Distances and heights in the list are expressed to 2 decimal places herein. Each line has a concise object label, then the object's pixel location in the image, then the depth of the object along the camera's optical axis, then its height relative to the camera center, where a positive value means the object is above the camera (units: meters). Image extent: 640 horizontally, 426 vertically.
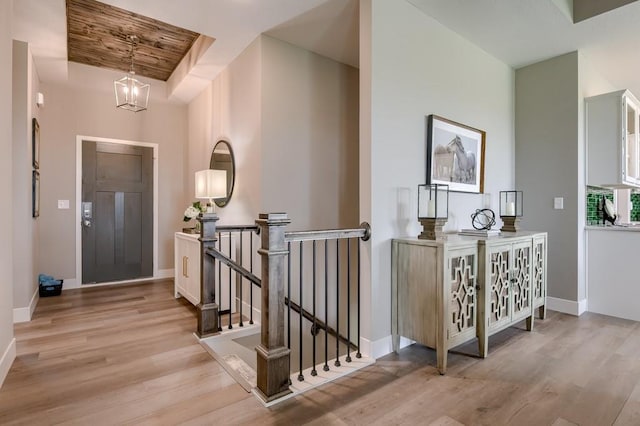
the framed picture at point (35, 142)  3.55 +0.77
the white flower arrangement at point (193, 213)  3.83 -0.01
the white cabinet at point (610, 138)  3.32 +0.74
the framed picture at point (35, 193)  3.48 +0.21
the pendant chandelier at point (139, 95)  4.56 +1.69
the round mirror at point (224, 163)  3.64 +0.57
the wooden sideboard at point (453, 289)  2.18 -0.55
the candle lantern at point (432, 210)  2.36 +0.01
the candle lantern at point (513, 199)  3.68 +0.14
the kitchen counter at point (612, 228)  3.18 -0.16
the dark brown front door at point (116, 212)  4.54 +0.00
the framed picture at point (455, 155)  2.81 +0.52
